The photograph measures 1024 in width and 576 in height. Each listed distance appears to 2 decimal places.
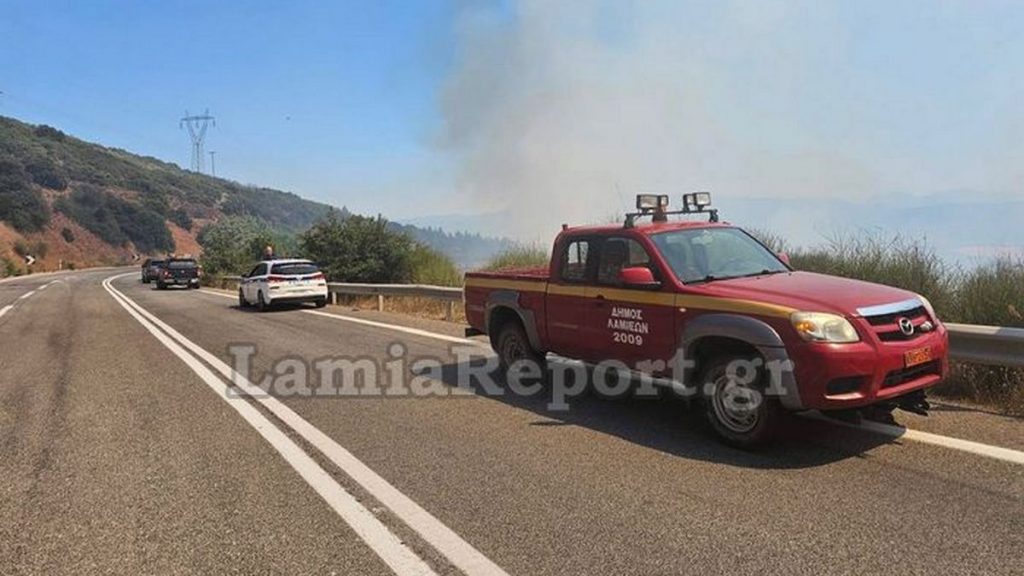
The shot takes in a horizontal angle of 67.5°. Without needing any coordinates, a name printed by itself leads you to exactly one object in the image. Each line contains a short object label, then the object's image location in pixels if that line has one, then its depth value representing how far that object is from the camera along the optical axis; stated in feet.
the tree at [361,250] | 83.30
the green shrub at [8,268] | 214.59
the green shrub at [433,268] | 71.87
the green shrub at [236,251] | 137.39
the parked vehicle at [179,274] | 122.31
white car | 67.10
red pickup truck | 16.75
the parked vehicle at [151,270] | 136.50
